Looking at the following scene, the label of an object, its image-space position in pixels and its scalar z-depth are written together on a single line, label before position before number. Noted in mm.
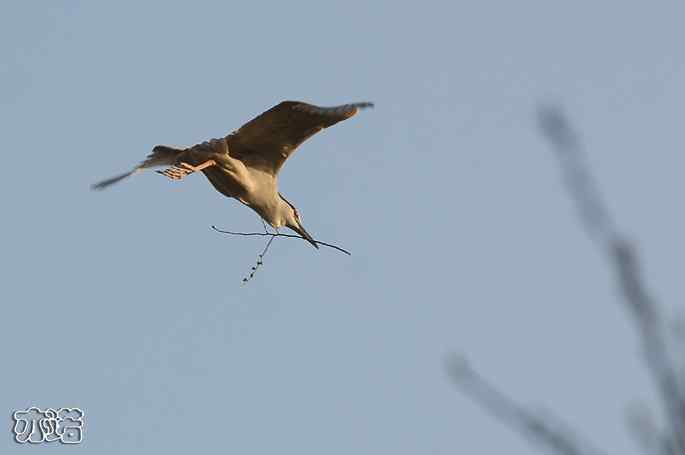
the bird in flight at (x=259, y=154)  19969
